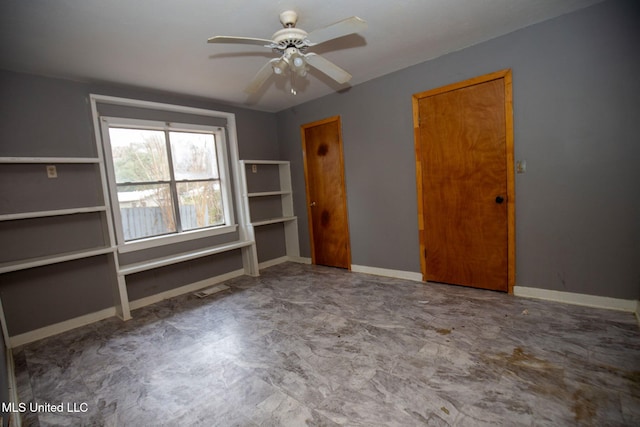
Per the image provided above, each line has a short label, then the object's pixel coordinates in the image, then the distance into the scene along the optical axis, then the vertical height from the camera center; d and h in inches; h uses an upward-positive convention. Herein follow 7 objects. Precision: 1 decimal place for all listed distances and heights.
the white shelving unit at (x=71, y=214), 99.3 -8.7
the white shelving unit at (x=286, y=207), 183.2 -10.5
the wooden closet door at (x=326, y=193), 168.1 -2.8
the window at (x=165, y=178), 132.6 +11.4
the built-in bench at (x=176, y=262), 121.1 -28.0
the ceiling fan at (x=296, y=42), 72.9 +39.6
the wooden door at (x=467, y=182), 114.6 -2.0
